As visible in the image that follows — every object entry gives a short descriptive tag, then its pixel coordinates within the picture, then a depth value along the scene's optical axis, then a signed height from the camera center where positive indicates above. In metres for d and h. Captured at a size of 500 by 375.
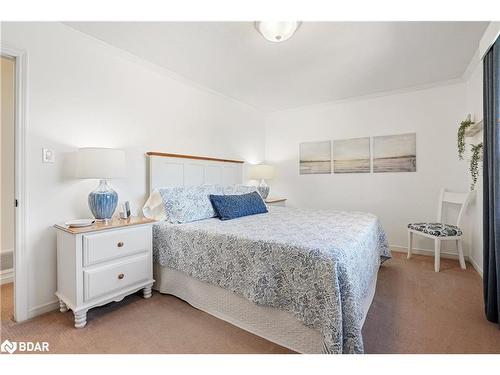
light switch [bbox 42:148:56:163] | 1.92 +0.26
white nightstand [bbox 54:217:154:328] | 1.72 -0.58
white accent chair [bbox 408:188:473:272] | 2.73 -0.48
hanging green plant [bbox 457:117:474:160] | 2.84 +0.65
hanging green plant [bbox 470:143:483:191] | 2.58 +0.32
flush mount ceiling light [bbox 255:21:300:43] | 1.89 +1.26
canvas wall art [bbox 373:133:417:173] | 3.45 +0.50
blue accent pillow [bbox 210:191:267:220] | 2.52 -0.19
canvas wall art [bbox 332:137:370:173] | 3.78 +0.52
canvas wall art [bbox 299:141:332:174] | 4.10 +0.53
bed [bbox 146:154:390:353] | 1.29 -0.56
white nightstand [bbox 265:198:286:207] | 3.87 -0.23
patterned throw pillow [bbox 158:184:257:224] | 2.34 -0.16
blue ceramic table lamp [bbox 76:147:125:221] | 1.89 +0.13
